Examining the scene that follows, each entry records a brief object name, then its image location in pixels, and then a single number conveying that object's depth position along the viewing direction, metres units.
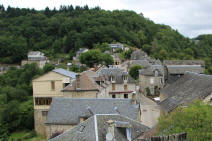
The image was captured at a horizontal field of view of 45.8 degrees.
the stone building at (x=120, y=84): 40.25
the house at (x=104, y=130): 15.39
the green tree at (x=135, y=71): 59.10
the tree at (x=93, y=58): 63.41
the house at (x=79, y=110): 24.11
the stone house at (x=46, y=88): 33.81
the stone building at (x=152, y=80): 48.56
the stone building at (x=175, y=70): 44.84
